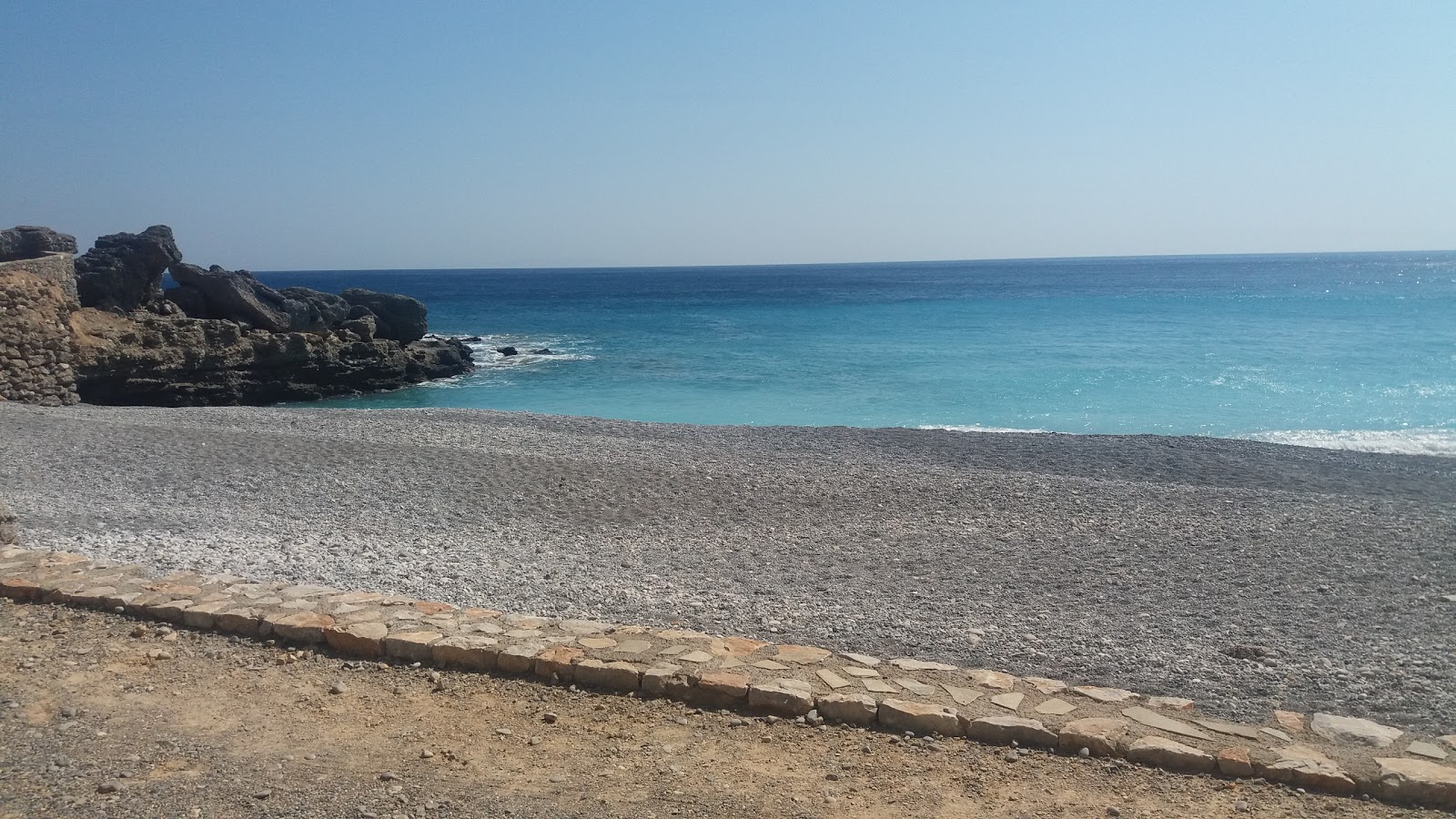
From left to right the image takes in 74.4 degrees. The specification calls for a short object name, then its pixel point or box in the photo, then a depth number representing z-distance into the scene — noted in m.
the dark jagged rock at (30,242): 21.56
